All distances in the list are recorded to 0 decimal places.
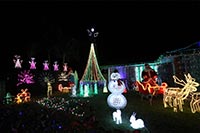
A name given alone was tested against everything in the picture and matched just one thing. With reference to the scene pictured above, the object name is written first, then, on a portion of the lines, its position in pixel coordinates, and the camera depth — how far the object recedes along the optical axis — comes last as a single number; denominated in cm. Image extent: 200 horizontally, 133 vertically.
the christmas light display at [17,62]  1364
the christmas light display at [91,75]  992
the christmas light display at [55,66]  1535
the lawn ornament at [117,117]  449
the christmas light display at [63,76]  1417
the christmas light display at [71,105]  563
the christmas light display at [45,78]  1413
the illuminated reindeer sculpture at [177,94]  513
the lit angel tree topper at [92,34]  995
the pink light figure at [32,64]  1414
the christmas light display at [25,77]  1347
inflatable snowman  480
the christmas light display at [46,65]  1489
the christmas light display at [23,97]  985
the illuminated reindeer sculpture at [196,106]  518
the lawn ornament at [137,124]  392
